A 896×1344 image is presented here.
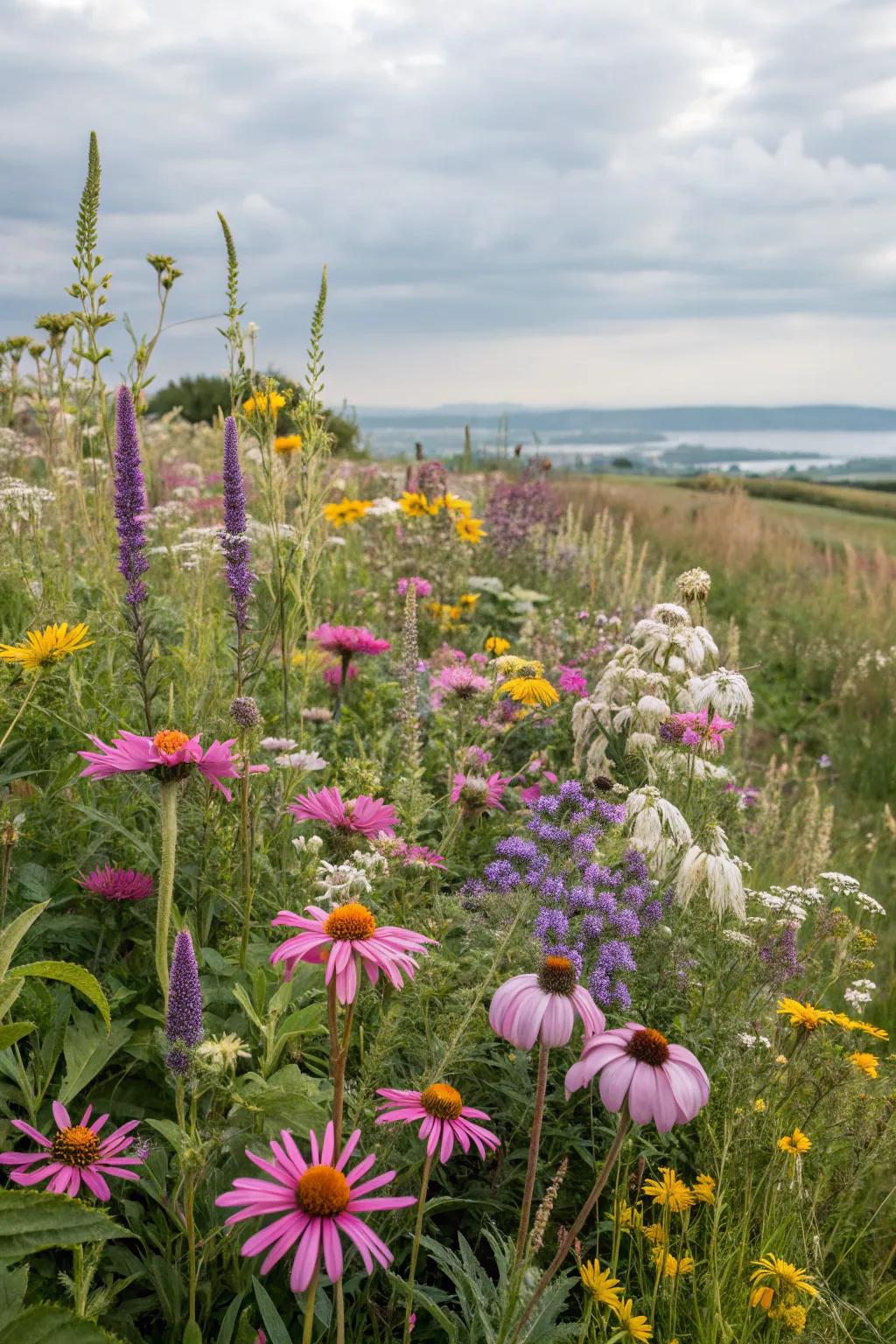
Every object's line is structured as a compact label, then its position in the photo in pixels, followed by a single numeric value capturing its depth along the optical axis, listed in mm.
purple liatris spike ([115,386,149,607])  1841
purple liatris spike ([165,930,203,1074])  1184
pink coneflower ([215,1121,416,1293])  1019
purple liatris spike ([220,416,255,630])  2031
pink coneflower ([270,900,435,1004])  1269
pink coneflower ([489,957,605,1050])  1214
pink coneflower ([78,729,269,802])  1423
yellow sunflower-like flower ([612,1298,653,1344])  1560
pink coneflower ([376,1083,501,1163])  1351
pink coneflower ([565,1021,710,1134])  1151
